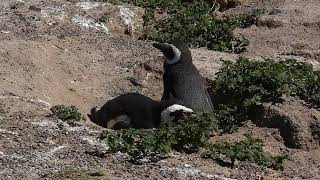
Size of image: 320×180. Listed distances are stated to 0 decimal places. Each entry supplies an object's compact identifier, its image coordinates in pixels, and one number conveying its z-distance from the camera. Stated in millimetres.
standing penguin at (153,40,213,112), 16122
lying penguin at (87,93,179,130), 15965
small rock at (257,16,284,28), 22078
